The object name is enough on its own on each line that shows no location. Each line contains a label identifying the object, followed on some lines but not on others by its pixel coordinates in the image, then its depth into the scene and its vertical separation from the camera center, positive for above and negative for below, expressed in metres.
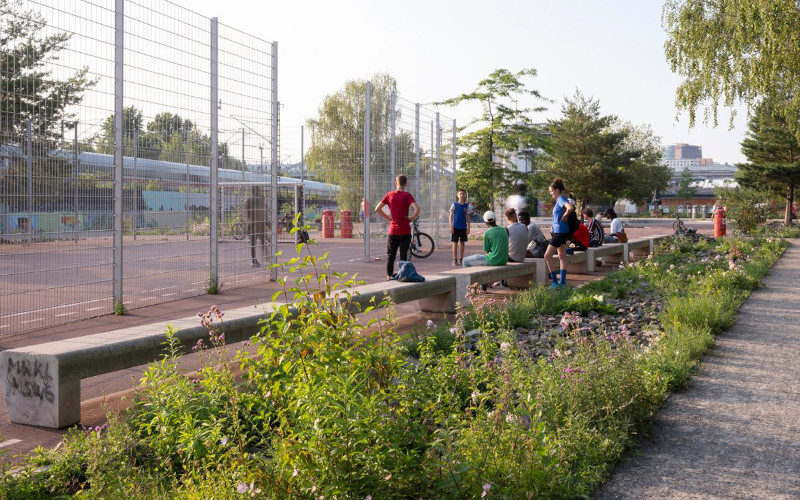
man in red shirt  12.19 +0.12
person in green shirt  12.53 -0.35
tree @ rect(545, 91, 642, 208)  65.88 +6.45
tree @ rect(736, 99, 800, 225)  49.62 +4.82
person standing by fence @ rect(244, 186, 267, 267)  13.29 +0.16
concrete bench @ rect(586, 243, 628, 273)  16.38 -0.50
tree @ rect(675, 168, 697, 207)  120.69 +6.21
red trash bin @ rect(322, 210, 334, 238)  32.41 +0.08
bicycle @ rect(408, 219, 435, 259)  20.16 -0.43
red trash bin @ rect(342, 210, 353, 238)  22.99 +0.07
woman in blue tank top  12.82 -0.11
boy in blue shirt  16.64 +0.11
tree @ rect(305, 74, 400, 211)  20.33 +1.99
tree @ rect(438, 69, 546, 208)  28.91 +3.31
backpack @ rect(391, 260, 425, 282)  9.66 -0.56
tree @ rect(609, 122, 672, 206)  79.69 +6.62
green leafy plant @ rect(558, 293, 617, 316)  9.64 -0.95
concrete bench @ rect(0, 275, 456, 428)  5.04 -0.94
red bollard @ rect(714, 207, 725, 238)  29.44 +0.25
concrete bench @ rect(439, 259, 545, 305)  10.71 -0.70
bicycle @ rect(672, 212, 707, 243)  24.42 -0.06
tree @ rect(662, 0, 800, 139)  14.17 +3.59
